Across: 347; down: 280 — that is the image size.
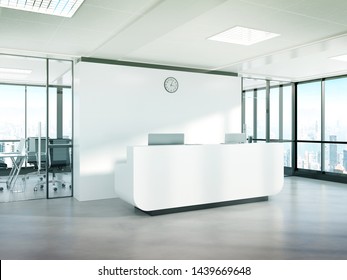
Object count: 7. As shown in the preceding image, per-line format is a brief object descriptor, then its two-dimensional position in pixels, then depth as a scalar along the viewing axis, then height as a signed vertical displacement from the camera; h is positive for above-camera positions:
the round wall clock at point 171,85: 7.13 +1.13
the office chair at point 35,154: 7.98 -0.35
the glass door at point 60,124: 6.71 +0.30
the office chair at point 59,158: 7.00 -0.40
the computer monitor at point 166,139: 5.32 -0.01
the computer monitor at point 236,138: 6.19 +0.01
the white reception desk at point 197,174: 4.94 -0.56
